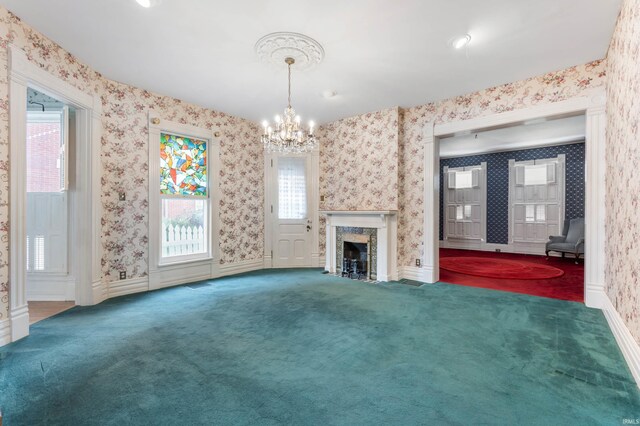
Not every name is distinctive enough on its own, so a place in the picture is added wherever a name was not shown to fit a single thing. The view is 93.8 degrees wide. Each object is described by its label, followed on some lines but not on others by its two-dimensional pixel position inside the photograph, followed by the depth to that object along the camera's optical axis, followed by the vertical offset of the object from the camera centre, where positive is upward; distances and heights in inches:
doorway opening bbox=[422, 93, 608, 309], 127.7 +19.8
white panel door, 222.5 -0.9
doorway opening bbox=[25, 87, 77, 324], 144.2 +3.3
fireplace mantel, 184.1 -15.1
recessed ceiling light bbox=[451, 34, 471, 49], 111.3 +64.8
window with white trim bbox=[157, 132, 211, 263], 176.0 +8.6
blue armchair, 241.6 -24.0
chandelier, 131.7 +34.7
